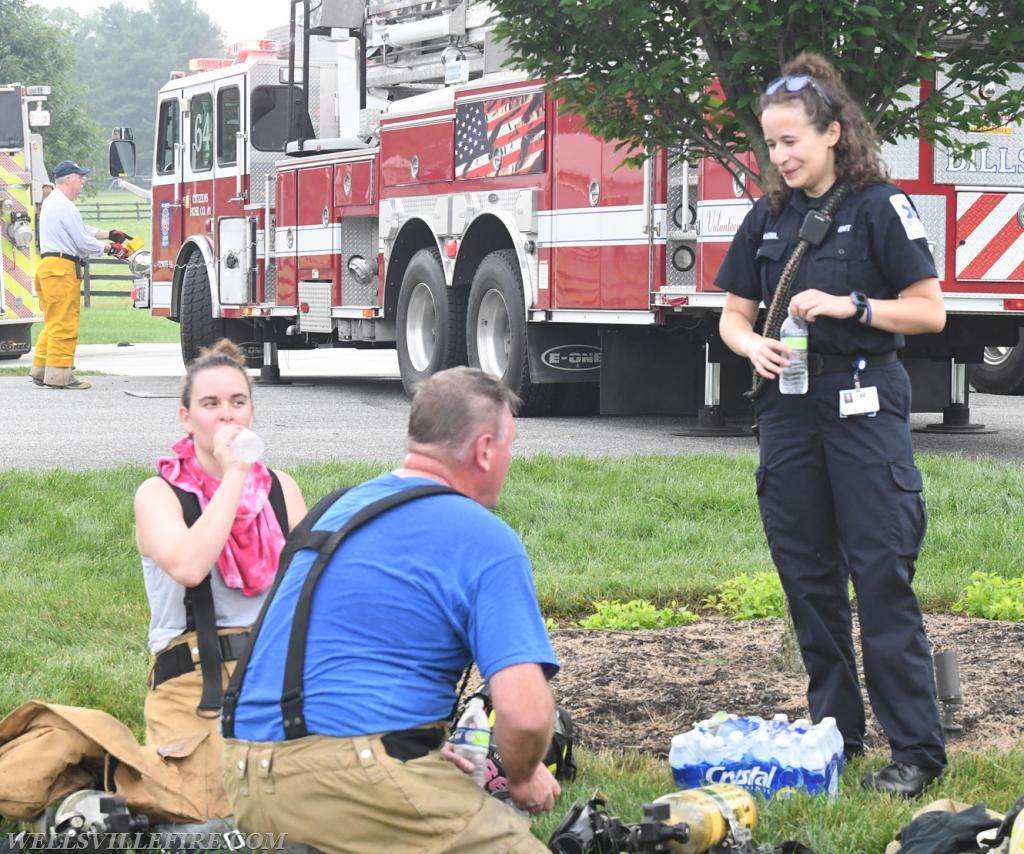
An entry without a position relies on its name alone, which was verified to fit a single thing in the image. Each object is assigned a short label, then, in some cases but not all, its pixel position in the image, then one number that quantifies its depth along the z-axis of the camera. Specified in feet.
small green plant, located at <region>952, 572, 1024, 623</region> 36.31
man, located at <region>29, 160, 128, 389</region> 88.37
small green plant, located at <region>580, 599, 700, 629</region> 35.55
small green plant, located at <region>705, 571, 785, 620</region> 36.56
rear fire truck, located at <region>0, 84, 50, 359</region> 115.00
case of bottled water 24.63
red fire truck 60.93
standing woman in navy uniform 24.71
